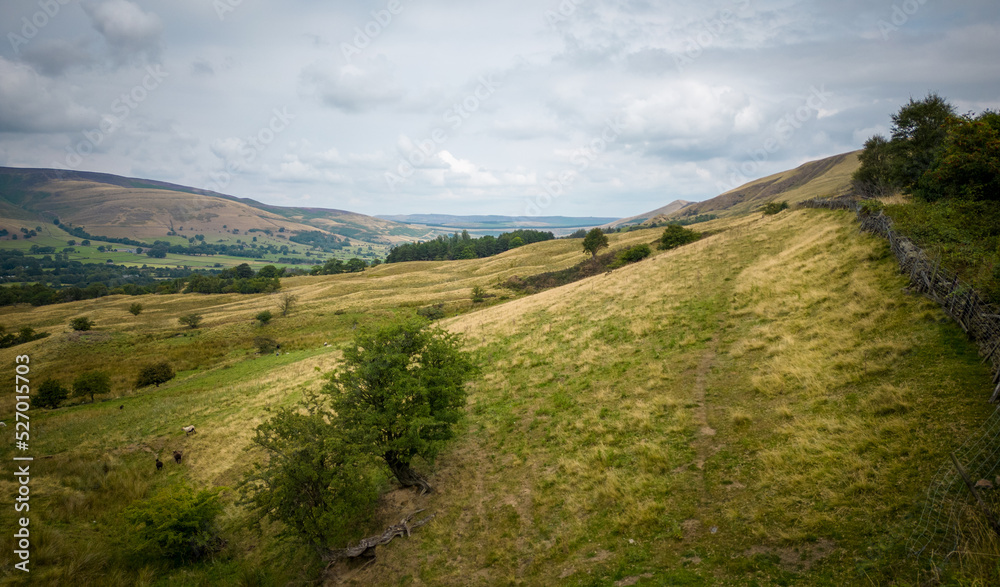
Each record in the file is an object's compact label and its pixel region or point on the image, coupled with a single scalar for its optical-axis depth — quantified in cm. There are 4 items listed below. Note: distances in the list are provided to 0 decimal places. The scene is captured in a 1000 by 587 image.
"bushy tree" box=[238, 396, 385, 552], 1226
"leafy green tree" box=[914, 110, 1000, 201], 2111
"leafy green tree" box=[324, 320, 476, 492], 1403
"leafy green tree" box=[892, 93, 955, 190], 3331
